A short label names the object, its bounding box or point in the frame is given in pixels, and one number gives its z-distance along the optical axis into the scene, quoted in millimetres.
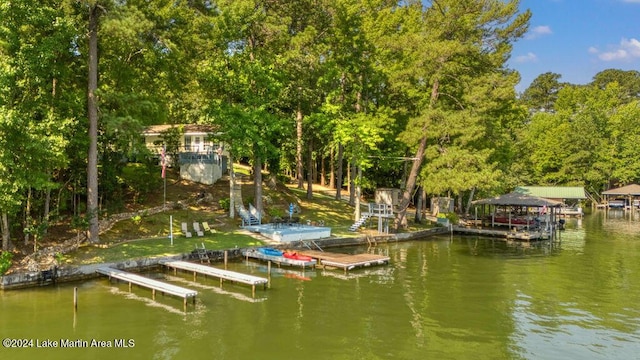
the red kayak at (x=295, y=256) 25750
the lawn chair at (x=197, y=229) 28891
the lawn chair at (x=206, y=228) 29609
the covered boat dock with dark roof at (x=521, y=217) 41231
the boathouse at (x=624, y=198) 74312
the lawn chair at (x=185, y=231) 28214
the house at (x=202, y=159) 39594
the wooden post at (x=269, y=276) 21900
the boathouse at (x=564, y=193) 64375
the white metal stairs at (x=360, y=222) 36281
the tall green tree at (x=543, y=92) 122062
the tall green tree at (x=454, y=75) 34094
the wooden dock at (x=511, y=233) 39156
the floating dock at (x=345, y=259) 25234
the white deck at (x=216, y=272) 20375
